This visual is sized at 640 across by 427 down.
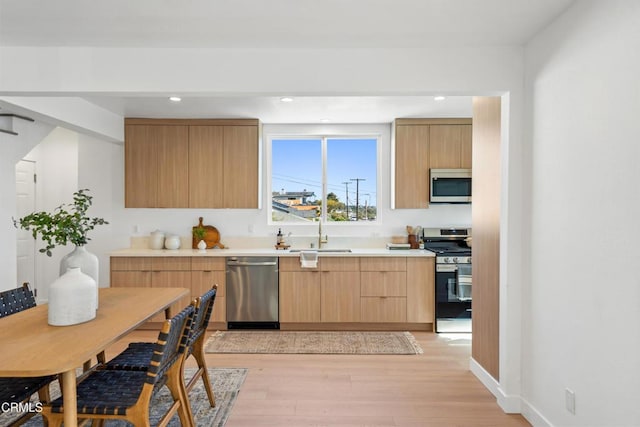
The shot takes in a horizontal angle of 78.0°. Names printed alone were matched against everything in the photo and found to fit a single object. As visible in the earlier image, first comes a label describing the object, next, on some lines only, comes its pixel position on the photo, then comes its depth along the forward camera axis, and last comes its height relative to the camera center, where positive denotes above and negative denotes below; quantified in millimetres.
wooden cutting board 4938 -353
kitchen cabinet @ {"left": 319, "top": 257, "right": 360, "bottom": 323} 4410 -903
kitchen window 5152 +431
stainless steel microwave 4699 +302
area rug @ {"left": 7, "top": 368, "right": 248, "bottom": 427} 2508 -1347
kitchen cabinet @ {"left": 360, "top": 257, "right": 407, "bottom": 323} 4406 -911
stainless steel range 4363 -895
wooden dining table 1567 -605
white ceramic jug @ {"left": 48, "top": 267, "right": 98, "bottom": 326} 2049 -476
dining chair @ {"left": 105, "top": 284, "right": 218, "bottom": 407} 2232 -877
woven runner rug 3826 -1354
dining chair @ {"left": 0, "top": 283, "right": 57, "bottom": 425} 1939 -888
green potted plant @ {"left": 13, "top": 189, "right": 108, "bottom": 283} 2168 -126
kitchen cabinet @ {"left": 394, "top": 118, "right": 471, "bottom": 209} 4723 +758
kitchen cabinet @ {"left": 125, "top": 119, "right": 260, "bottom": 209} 4750 +565
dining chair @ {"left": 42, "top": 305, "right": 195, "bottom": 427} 1786 -891
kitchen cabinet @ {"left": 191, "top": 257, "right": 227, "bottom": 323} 4441 -734
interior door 5117 -33
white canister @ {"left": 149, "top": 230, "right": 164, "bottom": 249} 4836 -371
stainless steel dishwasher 4430 -887
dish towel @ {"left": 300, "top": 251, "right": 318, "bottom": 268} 4344 -544
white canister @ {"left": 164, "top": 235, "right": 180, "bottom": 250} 4793 -403
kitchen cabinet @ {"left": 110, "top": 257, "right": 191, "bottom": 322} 4445 -700
